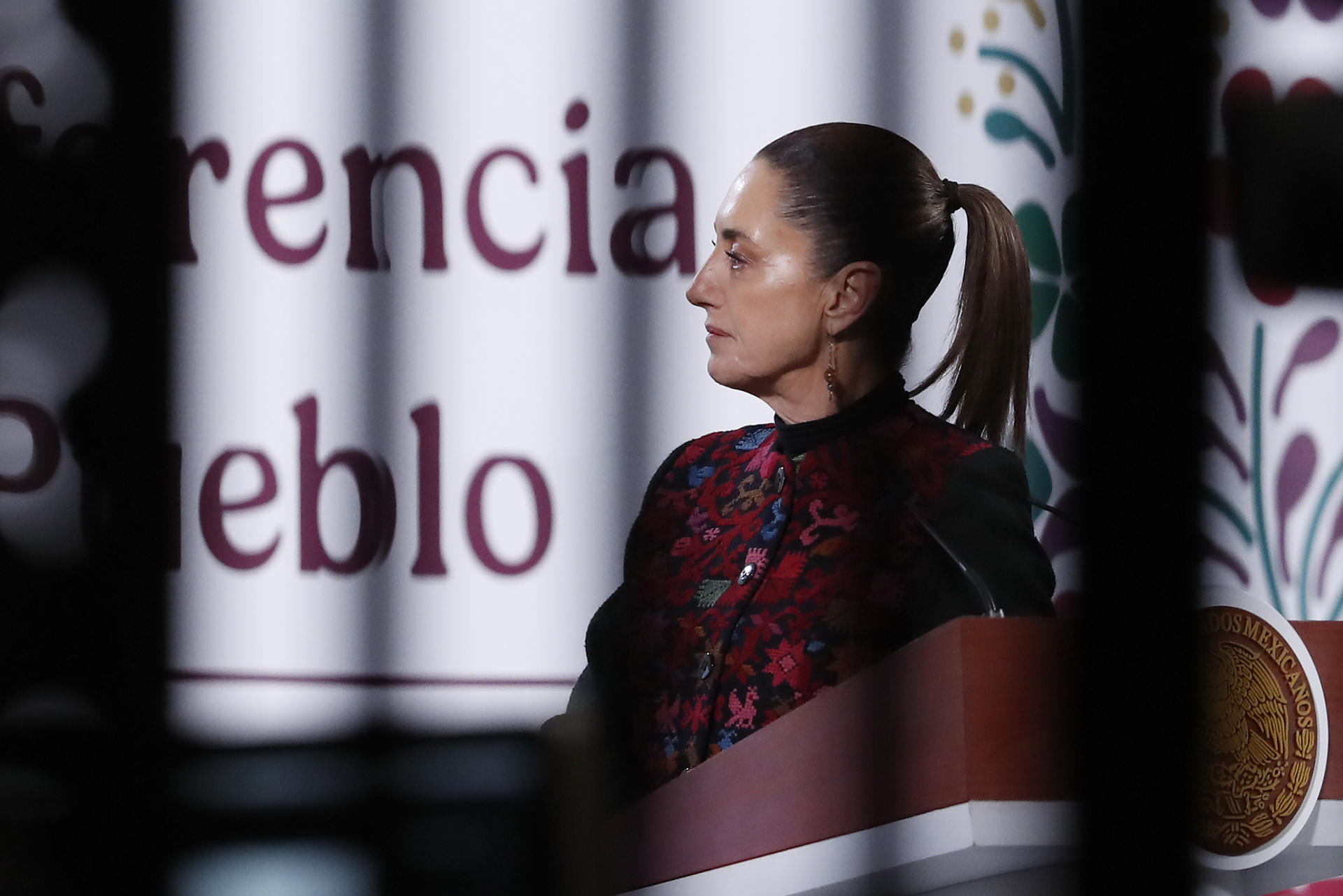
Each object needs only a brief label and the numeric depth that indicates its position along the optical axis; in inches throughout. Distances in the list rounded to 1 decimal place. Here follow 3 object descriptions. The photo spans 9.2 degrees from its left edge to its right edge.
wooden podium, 252.2
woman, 264.2
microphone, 263.9
